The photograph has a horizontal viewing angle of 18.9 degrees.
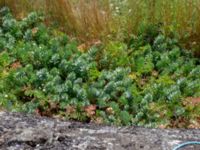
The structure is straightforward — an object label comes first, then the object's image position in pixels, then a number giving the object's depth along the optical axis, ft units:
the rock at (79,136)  10.98
